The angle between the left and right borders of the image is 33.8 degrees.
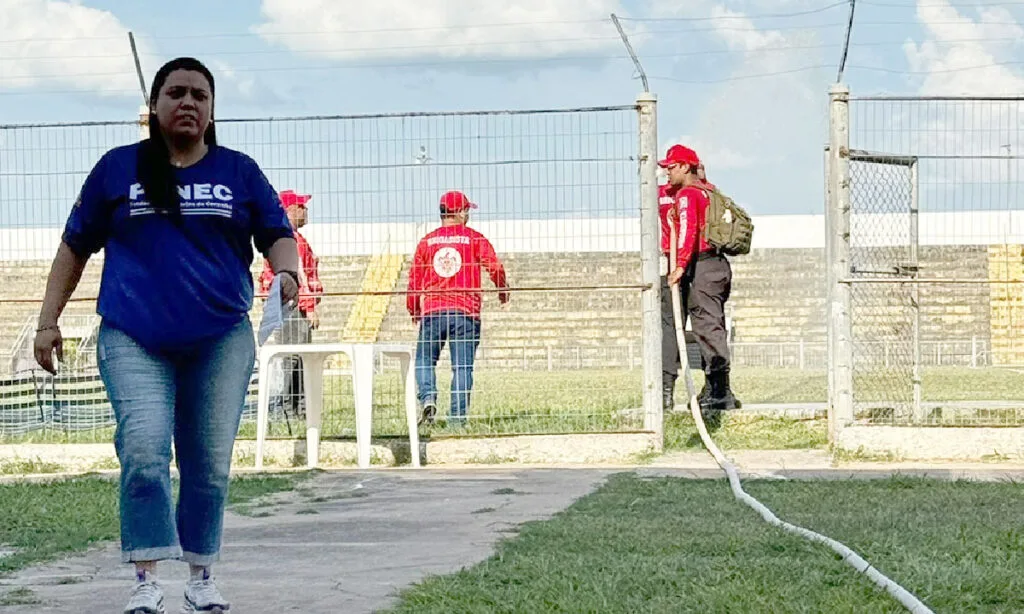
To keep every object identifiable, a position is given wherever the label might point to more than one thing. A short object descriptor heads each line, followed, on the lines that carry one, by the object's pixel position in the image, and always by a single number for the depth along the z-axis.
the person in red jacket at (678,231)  12.44
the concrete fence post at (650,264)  11.26
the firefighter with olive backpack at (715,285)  12.52
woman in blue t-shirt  4.95
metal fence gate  11.23
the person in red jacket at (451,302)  11.53
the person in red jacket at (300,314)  11.62
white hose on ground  4.87
